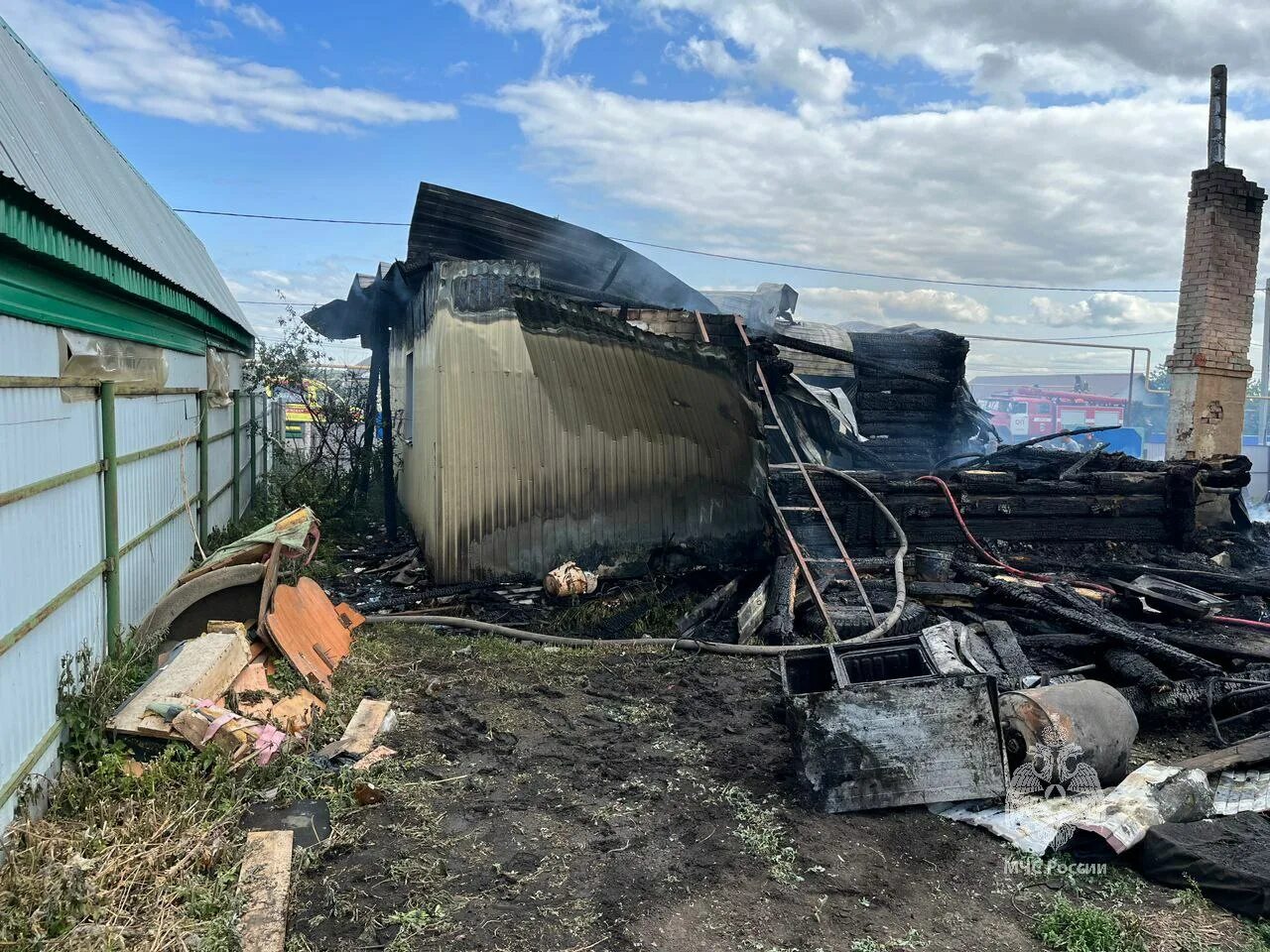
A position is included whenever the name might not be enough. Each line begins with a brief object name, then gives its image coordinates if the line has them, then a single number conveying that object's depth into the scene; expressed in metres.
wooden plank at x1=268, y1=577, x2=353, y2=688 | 5.28
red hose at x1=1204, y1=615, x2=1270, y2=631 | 6.48
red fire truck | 43.62
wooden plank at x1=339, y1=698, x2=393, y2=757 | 4.39
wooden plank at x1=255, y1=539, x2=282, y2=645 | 5.19
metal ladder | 6.70
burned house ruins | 3.93
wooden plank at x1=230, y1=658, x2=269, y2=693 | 4.67
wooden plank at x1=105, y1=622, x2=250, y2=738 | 3.81
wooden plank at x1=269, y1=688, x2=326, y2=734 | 4.46
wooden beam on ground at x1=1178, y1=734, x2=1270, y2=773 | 4.22
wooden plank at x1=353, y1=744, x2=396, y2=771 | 4.18
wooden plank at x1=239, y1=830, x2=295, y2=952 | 2.77
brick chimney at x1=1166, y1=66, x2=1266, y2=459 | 11.57
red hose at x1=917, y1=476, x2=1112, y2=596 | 7.80
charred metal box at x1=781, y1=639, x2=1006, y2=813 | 3.81
